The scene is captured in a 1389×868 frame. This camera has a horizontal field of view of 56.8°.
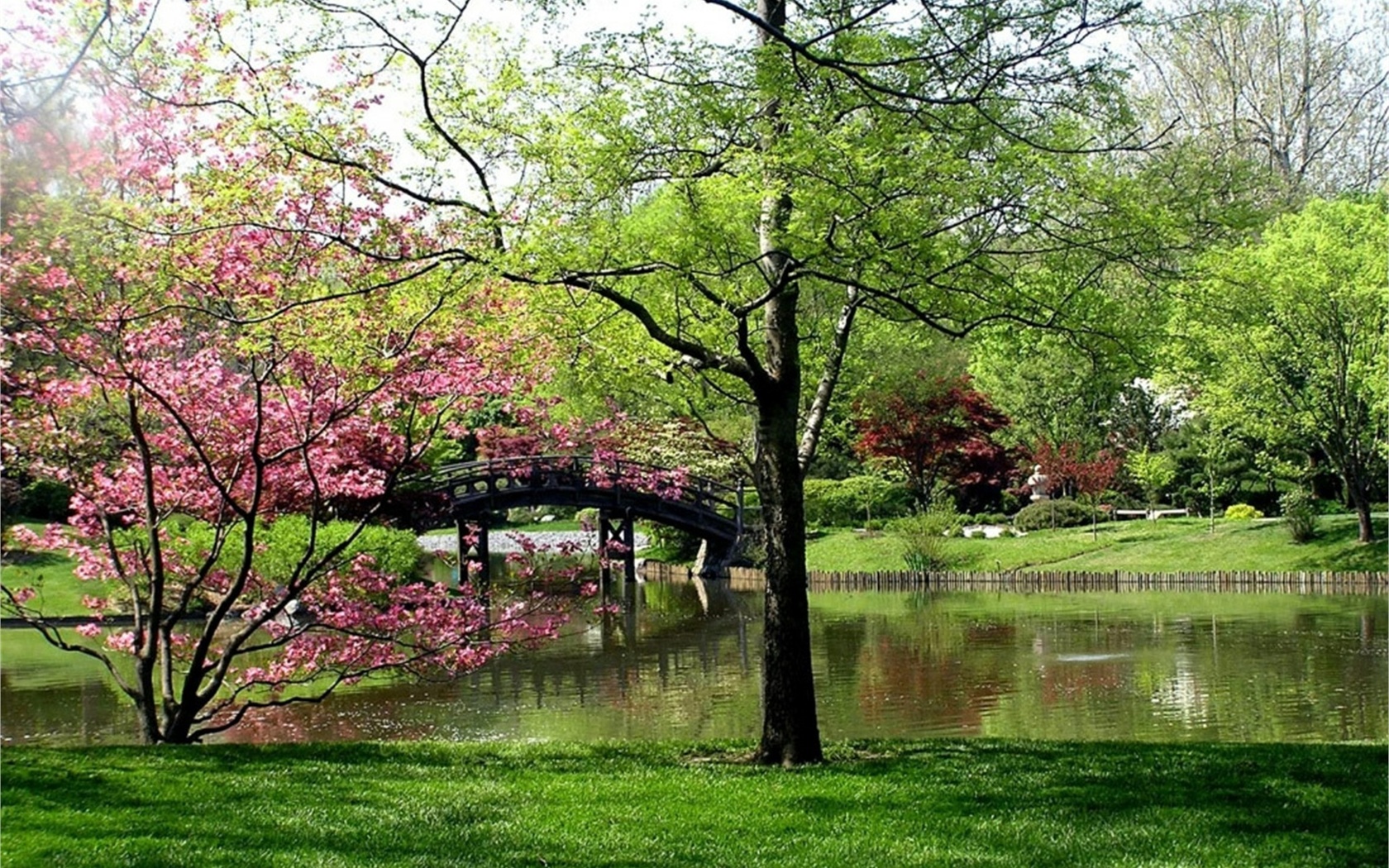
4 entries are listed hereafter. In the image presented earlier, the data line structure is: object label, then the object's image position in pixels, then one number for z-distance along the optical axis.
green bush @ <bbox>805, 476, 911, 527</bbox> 32.38
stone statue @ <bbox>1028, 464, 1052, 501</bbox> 32.44
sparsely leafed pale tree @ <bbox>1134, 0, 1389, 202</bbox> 33.62
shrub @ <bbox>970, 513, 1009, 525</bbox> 31.59
